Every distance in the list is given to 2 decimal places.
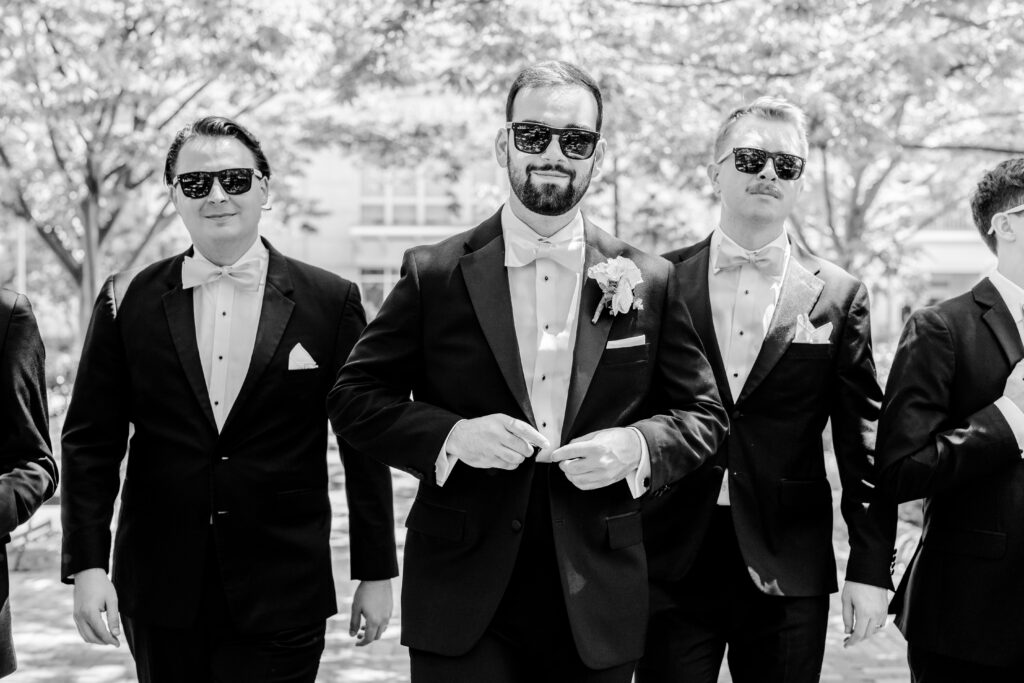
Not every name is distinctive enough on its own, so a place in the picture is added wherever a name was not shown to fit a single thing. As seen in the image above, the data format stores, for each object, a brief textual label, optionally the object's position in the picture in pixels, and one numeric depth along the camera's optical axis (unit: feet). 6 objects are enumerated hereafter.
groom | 9.85
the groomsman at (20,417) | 10.30
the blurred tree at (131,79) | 37.11
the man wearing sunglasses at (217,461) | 11.90
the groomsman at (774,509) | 12.01
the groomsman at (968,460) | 10.89
